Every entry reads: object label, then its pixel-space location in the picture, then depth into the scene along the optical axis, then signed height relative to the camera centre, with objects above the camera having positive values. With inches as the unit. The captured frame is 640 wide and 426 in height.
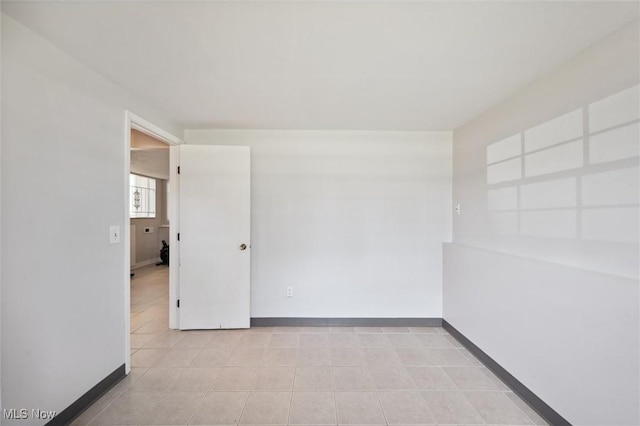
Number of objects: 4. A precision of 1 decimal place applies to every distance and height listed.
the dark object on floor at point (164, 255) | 231.5 -39.7
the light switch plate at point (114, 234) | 69.7 -6.3
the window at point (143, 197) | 219.8 +14.9
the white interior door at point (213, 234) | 102.9 -8.9
